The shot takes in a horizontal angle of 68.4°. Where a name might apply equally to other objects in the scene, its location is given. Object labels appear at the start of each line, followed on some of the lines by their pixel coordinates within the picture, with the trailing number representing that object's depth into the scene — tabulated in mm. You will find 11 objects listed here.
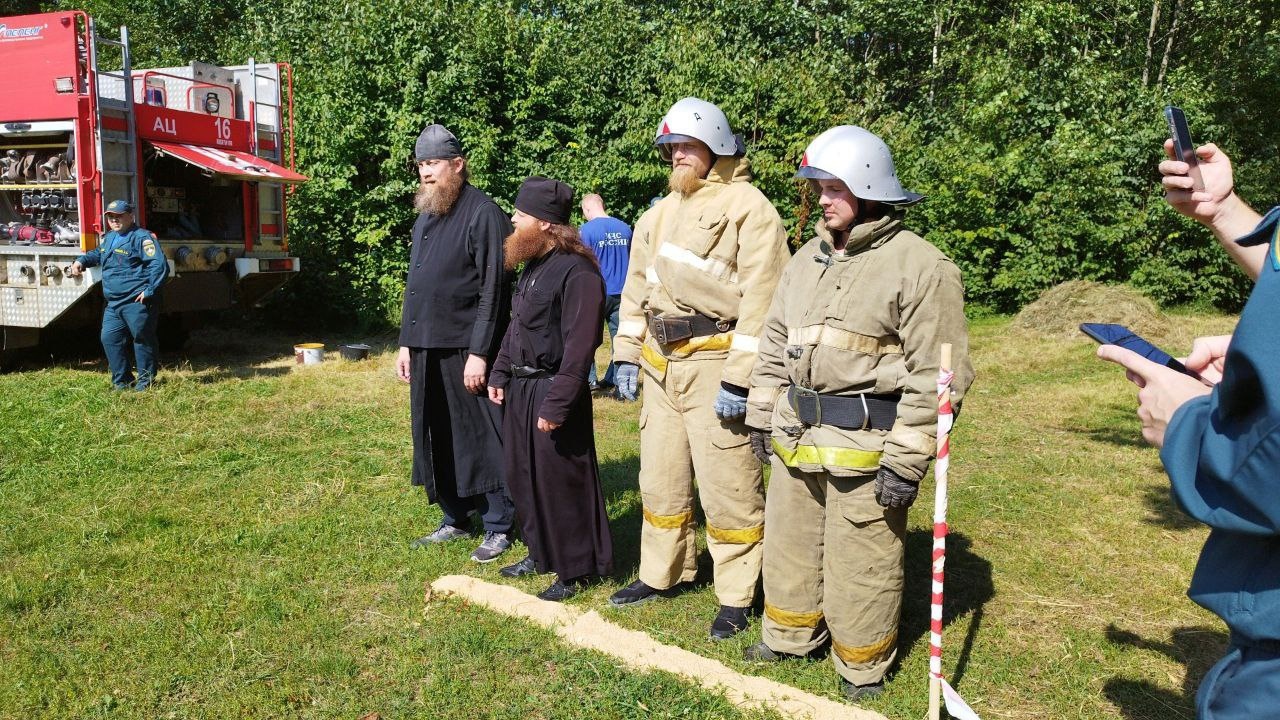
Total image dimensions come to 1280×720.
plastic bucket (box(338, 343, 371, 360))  11648
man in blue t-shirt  9258
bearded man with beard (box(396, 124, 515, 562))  5137
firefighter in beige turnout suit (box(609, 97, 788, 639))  4332
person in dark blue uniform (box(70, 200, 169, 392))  9414
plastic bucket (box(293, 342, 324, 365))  11297
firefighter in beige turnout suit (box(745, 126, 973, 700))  3494
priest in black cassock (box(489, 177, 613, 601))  4676
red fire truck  9469
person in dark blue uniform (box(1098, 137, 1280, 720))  1521
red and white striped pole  3328
